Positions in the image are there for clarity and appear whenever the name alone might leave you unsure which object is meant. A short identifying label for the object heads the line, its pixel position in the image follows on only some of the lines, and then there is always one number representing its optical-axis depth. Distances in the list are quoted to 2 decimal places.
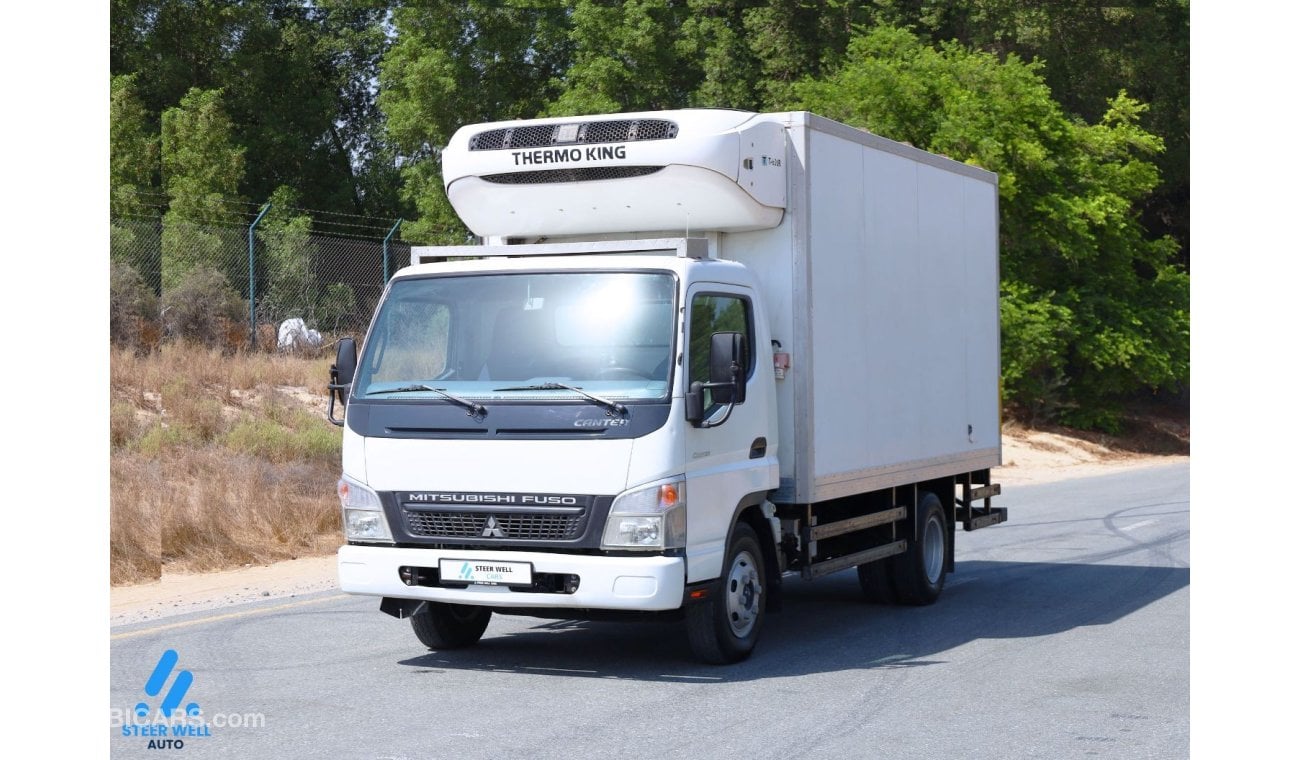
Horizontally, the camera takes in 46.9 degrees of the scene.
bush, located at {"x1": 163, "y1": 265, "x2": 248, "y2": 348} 24.56
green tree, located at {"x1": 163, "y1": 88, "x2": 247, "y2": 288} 33.38
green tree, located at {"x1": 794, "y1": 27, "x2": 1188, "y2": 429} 32.94
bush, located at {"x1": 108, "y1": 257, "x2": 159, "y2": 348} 23.86
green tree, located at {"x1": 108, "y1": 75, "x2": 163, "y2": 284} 31.98
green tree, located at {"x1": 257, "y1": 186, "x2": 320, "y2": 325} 25.73
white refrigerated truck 8.28
